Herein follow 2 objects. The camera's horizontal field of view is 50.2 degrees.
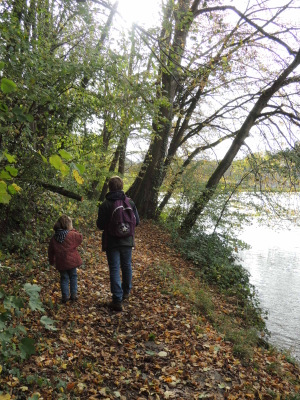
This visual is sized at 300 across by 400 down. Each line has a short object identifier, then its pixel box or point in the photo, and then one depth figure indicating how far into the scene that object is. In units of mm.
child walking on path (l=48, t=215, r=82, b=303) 5129
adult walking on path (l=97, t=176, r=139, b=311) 5023
